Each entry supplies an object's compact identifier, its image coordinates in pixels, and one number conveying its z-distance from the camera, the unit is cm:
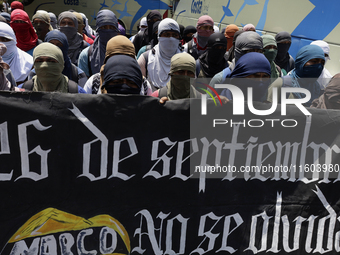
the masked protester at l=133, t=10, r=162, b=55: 610
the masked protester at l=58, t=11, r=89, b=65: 479
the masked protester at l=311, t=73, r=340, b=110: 261
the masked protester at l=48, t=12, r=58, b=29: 679
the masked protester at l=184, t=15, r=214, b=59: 482
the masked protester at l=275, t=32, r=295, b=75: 490
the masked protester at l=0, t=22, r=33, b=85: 365
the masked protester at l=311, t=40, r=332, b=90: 359
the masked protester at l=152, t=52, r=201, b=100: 278
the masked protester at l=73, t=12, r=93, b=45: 602
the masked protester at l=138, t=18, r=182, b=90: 379
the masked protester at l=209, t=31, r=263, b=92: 360
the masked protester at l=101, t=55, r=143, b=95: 235
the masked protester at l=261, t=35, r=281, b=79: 423
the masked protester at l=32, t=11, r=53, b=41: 507
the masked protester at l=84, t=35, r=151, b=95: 287
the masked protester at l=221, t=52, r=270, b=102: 261
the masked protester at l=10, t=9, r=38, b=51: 448
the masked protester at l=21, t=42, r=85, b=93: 267
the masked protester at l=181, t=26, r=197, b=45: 667
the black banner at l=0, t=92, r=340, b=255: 192
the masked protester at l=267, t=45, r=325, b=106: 355
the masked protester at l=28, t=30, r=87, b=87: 336
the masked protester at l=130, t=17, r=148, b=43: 764
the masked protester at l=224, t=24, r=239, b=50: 582
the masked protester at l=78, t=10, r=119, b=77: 388
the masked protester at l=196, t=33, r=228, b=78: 368
